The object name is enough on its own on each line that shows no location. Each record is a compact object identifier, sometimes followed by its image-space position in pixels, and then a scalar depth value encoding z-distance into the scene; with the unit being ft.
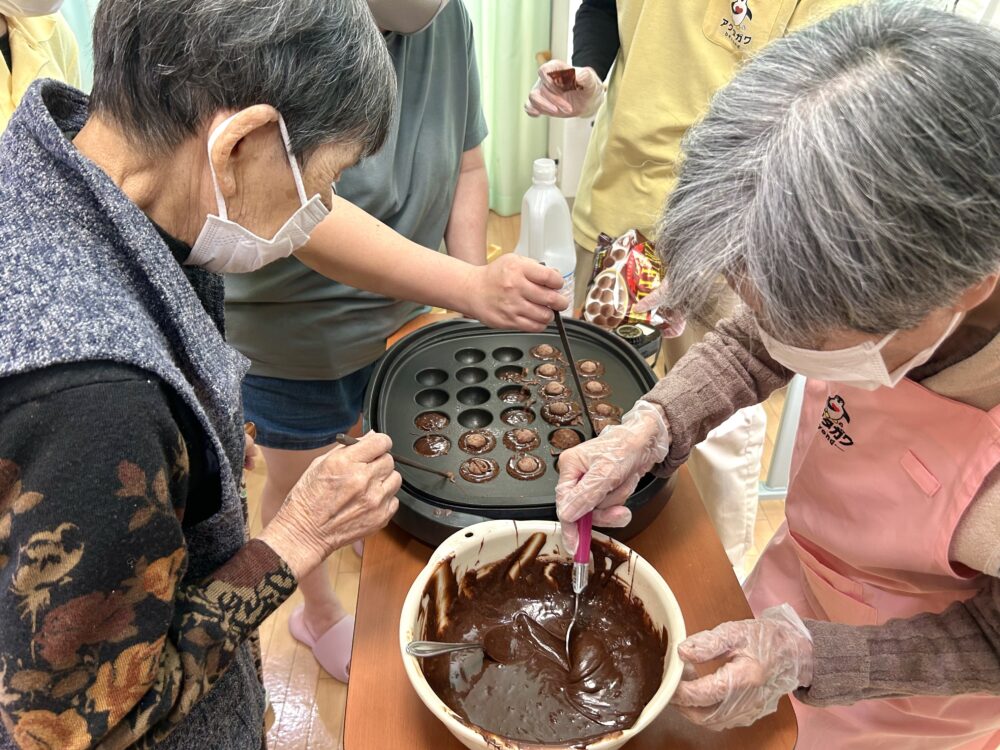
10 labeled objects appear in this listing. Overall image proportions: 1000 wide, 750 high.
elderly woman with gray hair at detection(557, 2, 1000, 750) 1.91
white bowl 2.55
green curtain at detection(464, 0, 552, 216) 11.46
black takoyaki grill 3.51
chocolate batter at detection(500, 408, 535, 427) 4.11
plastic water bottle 6.42
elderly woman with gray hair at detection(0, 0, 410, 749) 2.10
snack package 5.09
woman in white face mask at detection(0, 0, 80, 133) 5.02
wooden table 2.89
